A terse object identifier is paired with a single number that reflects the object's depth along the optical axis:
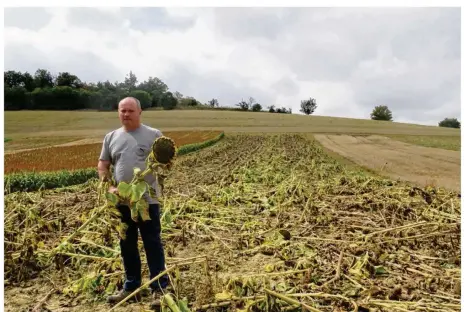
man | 4.07
